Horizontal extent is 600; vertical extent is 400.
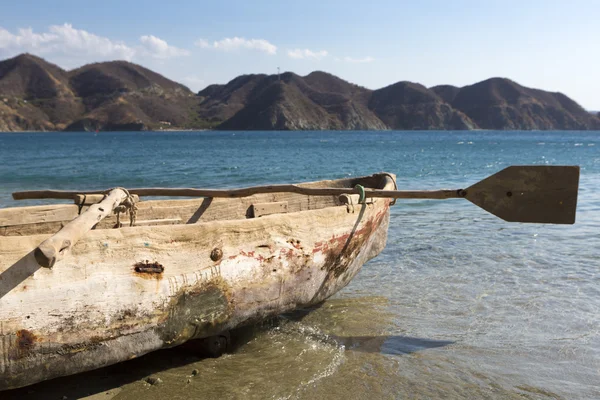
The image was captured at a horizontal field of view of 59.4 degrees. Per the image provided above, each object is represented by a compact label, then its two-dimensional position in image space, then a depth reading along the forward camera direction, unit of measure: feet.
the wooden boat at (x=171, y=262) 9.62
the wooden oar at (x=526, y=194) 14.40
